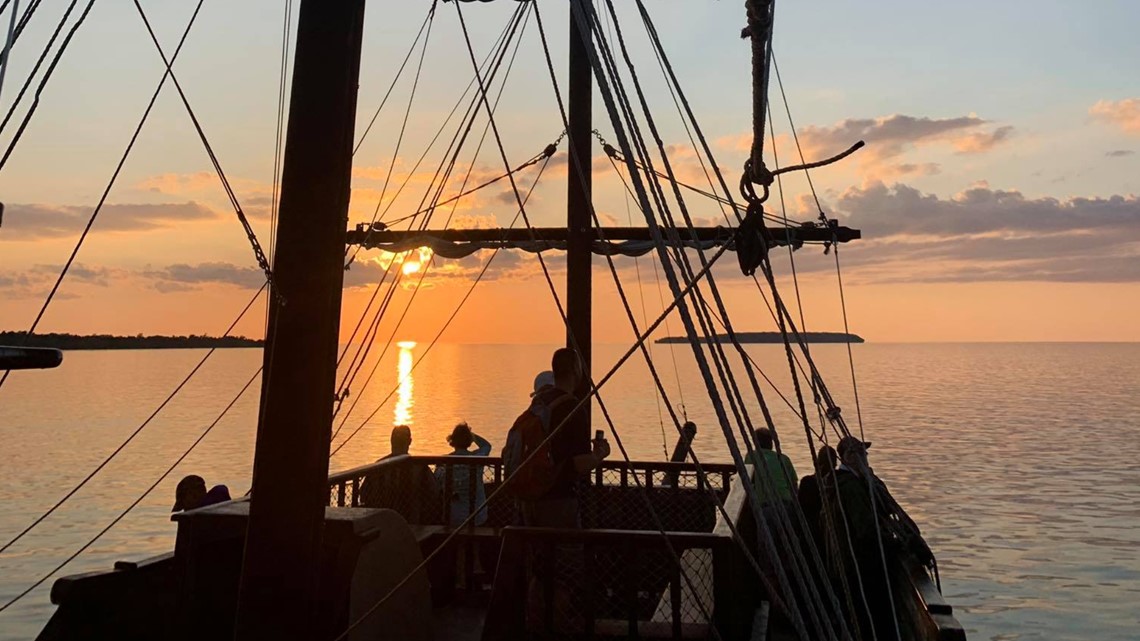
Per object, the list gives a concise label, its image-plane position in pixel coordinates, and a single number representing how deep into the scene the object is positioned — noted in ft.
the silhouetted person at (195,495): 24.44
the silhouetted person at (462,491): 32.35
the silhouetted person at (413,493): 31.45
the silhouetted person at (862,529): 26.86
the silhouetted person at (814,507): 31.94
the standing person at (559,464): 19.03
